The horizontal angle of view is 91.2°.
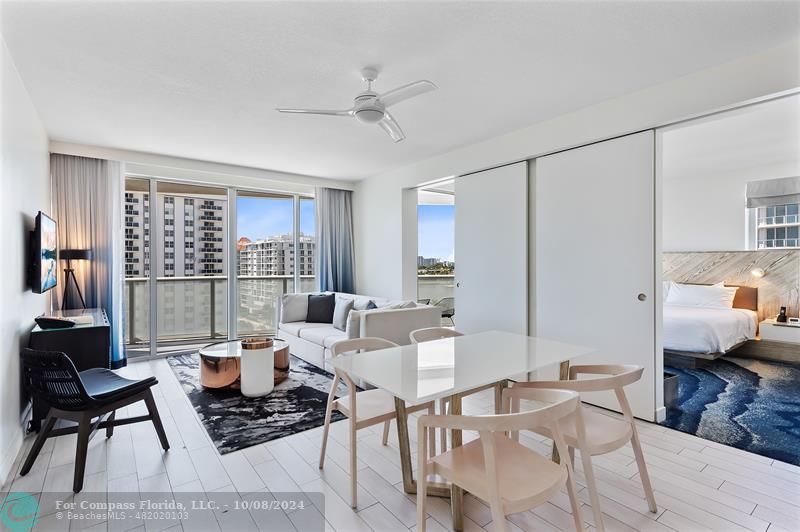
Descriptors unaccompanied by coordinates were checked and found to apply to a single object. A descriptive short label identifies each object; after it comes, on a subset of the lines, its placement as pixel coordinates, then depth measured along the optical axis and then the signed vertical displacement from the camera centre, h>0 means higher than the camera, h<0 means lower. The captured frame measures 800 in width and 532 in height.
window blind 5.19 +0.97
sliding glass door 5.14 +0.05
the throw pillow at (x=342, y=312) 4.80 -0.61
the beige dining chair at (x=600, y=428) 1.64 -0.80
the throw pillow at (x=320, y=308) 5.34 -0.61
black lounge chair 2.14 -0.76
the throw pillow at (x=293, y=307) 5.36 -0.60
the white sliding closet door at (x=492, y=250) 3.95 +0.14
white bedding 4.54 -0.79
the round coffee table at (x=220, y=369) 3.61 -0.97
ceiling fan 2.34 +1.03
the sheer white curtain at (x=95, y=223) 4.36 +0.47
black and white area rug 2.79 -1.21
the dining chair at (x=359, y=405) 2.01 -0.82
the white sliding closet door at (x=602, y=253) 3.04 +0.09
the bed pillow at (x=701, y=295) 5.43 -0.46
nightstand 4.85 -0.87
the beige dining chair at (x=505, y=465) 1.33 -0.81
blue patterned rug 2.70 -1.22
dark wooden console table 2.82 -0.60
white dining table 1.68 -0.52
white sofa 3.88 -0.65
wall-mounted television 2.88 +0.07
